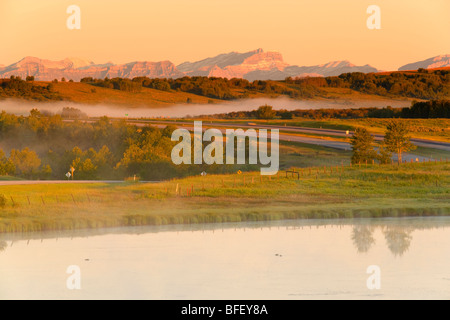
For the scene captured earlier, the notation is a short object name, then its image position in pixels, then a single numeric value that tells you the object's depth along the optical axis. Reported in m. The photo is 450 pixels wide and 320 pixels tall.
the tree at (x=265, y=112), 163.00
